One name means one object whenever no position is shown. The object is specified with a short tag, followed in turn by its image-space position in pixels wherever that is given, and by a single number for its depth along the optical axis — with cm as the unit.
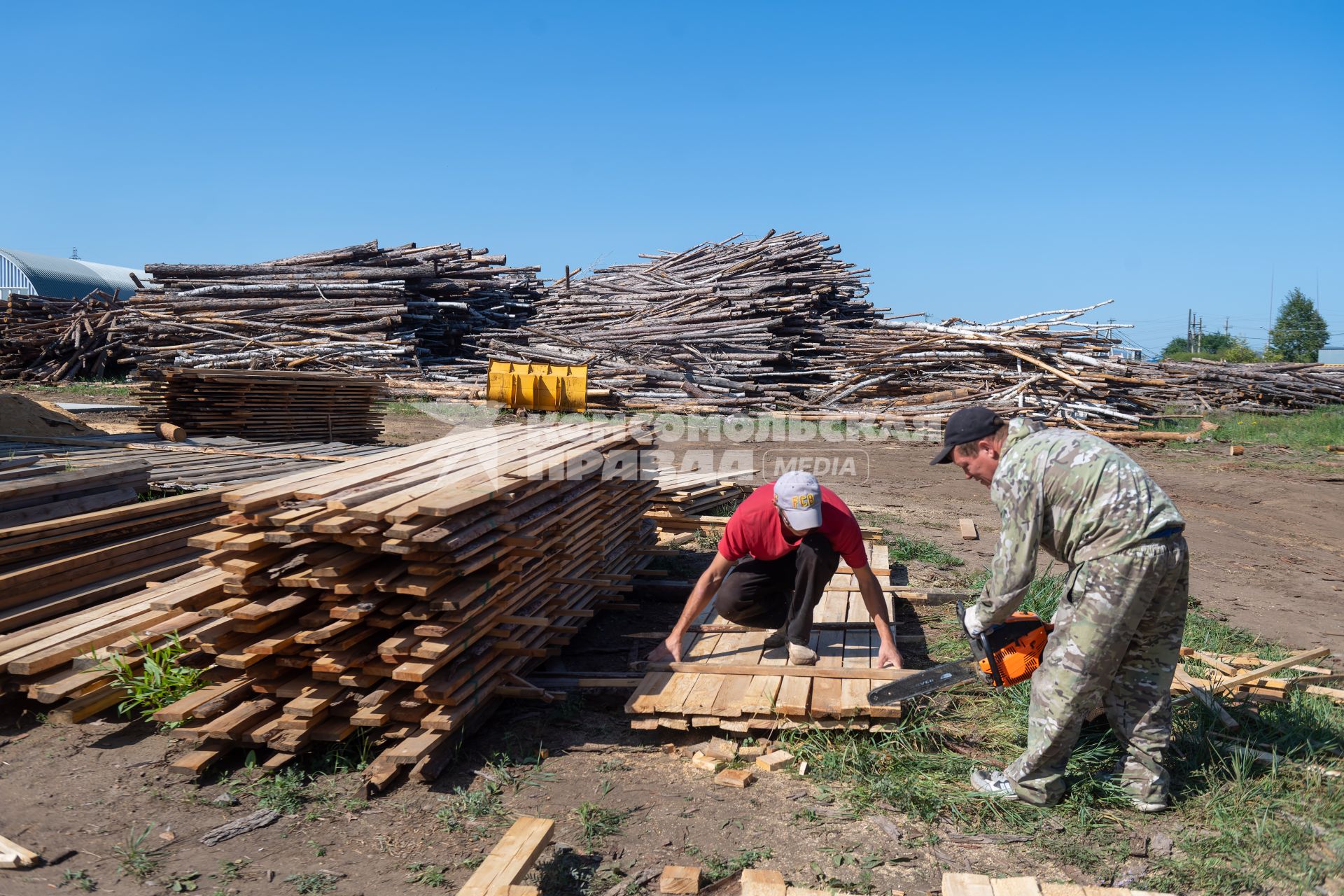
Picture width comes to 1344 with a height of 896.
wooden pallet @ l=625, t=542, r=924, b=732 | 458
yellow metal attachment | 1766
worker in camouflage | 368
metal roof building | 3769
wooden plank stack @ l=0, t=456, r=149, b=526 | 592
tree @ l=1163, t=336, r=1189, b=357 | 6119
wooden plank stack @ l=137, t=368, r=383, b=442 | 1228
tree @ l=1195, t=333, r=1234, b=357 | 5809
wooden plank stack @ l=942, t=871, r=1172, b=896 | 325
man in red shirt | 501
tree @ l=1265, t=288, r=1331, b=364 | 5397
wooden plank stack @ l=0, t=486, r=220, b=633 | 552
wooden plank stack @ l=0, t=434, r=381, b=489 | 794
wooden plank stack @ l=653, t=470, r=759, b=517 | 912
